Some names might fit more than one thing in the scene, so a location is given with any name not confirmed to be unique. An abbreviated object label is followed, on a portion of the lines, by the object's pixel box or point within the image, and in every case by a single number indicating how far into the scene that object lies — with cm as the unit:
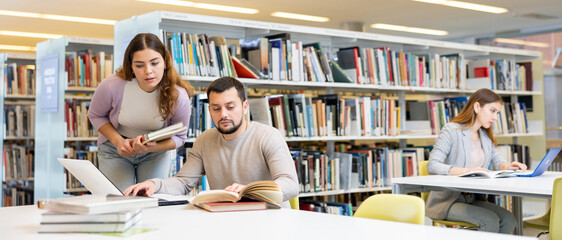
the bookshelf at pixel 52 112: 540
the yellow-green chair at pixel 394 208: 214
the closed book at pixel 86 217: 174
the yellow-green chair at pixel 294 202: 282
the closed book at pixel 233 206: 216
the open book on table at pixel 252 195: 217
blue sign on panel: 541
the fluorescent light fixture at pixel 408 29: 1016
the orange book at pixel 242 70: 429
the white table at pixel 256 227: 170
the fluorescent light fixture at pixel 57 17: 874
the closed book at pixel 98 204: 170
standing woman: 302
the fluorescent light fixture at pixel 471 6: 832
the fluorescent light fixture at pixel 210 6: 816
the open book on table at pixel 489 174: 331
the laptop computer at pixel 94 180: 217
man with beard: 264
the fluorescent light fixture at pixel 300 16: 911
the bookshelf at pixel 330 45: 420
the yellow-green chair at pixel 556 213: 254
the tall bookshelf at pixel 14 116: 655
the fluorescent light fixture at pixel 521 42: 988
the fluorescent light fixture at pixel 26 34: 1045
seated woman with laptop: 362
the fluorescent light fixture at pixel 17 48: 1215
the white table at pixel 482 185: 284
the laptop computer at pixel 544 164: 344
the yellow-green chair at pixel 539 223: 368
